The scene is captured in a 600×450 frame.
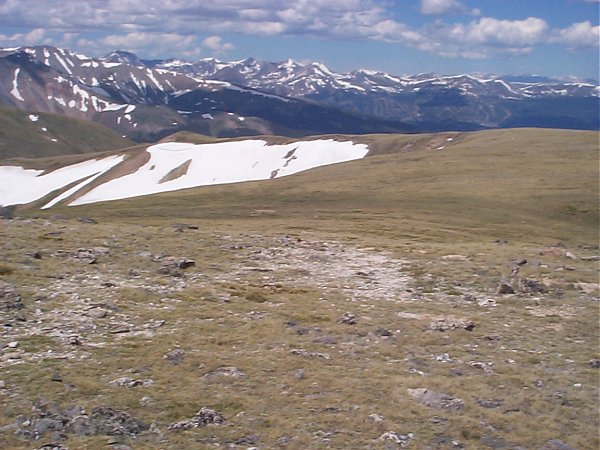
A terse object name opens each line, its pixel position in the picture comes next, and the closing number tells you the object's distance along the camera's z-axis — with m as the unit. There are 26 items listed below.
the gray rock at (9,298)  21.48
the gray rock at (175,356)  18.44
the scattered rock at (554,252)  40.41
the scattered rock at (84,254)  29.36
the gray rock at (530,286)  29.41
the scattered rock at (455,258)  37.31
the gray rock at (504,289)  29.05
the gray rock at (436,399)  16.50
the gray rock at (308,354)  19.70
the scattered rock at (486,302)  27.11
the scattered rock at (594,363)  20.06
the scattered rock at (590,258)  40.16
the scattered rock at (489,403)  16.71
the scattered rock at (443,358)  19.93
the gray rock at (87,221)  45.72
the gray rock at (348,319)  23.14
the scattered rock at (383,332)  22.03
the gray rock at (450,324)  23.00
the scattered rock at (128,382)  16.58
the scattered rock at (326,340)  21.07
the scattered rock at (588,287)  30.34
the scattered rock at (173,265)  28.63
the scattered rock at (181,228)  42.09
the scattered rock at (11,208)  135.44
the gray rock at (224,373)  17.58
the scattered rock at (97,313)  21.67
